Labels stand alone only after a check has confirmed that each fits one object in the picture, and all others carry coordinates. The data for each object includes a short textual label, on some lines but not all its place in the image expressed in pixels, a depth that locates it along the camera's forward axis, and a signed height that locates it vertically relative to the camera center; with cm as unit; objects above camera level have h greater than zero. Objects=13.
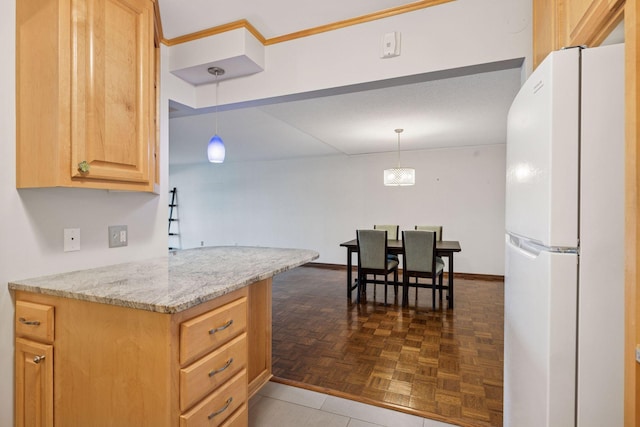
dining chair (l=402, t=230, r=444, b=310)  357 -55
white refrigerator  77 -7
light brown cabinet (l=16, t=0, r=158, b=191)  115 +45
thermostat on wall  164 +87
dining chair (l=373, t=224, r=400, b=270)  484 -30
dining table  360 -49
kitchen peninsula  99 -48
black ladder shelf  748 -1
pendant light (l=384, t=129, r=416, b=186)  402 +44
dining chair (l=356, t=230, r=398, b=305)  385 -56
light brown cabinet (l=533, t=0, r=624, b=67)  77 +57
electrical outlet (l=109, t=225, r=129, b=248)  161 -15
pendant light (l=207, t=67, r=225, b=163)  209 +40
